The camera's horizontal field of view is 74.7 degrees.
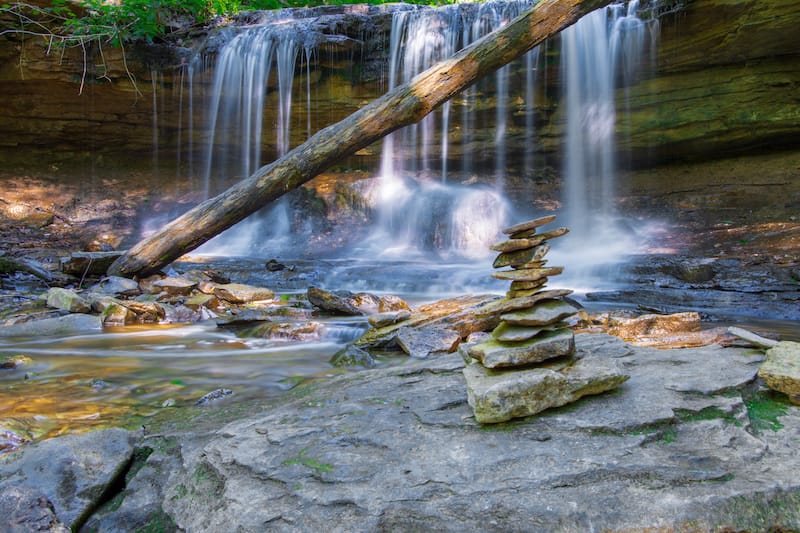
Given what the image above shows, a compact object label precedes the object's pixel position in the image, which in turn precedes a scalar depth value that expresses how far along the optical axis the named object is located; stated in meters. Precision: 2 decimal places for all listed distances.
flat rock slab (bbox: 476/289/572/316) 2.21
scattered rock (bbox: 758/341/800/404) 1.88
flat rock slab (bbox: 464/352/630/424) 1.82
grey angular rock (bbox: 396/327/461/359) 4.12
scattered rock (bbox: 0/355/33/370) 3.83
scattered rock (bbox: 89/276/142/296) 6.64
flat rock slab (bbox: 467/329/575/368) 2.03
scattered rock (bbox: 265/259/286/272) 8.95
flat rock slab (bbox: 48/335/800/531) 1.36
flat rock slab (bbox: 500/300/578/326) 2.09
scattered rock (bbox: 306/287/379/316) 6.25
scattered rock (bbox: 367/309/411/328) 4.79
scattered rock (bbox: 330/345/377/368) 3.91
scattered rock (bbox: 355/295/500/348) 4.47
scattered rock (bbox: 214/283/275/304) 7.04
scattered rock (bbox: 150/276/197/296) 6.93
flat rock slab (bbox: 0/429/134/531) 1.70
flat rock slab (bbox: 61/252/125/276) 7.73
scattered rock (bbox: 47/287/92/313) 5.85
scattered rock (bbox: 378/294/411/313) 6.57
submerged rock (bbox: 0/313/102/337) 5.15
